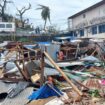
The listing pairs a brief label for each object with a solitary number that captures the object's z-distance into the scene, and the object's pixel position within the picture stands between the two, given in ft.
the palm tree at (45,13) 70.29
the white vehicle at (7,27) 61.16
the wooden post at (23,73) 16.32
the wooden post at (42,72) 14.33
